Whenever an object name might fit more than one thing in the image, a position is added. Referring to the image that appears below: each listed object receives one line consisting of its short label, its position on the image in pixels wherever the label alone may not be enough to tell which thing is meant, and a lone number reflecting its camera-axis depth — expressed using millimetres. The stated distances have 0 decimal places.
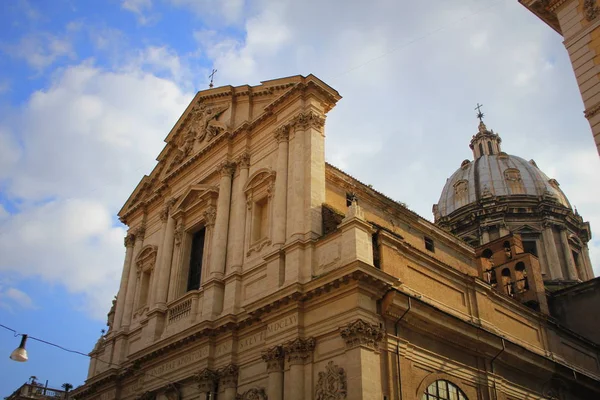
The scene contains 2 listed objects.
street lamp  14680
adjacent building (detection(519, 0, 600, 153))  14945
